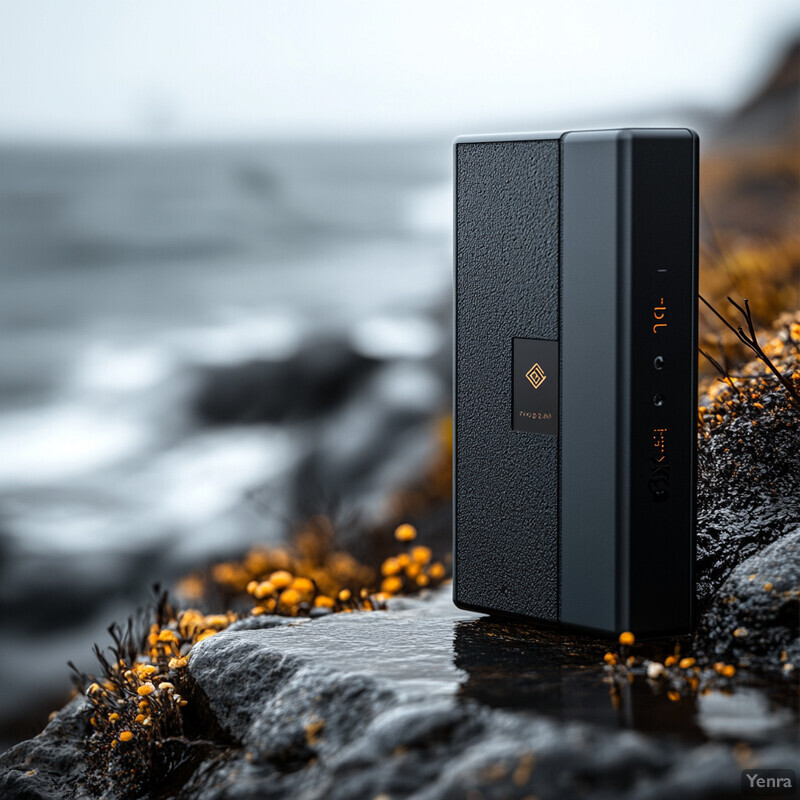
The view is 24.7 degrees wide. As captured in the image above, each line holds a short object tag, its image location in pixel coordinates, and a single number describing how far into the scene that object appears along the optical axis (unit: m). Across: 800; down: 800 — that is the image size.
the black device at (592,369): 0.52
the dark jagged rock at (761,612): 0.51
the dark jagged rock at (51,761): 0.55
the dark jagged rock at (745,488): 0.55
